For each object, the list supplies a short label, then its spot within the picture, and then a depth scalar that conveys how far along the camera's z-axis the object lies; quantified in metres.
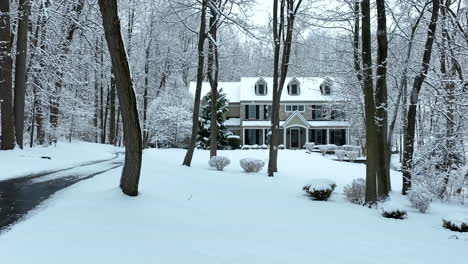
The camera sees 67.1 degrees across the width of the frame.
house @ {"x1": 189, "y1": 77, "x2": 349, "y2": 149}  40.16
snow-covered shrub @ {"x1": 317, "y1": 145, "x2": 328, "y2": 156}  31.41
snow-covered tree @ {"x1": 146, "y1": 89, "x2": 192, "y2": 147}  36.59
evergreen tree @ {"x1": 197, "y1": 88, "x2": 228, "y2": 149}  34.72
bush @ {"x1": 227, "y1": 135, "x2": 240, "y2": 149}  37.12
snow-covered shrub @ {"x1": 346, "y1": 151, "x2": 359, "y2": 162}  27.73
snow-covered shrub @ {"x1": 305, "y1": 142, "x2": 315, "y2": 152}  33.39
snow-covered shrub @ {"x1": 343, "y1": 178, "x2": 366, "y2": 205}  10.11
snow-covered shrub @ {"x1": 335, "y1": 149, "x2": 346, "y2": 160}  27.95
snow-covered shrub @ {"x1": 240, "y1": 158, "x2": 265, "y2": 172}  16.25
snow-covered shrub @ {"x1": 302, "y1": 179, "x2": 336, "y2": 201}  9.97
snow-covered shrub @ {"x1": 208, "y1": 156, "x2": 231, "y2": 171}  16.62
